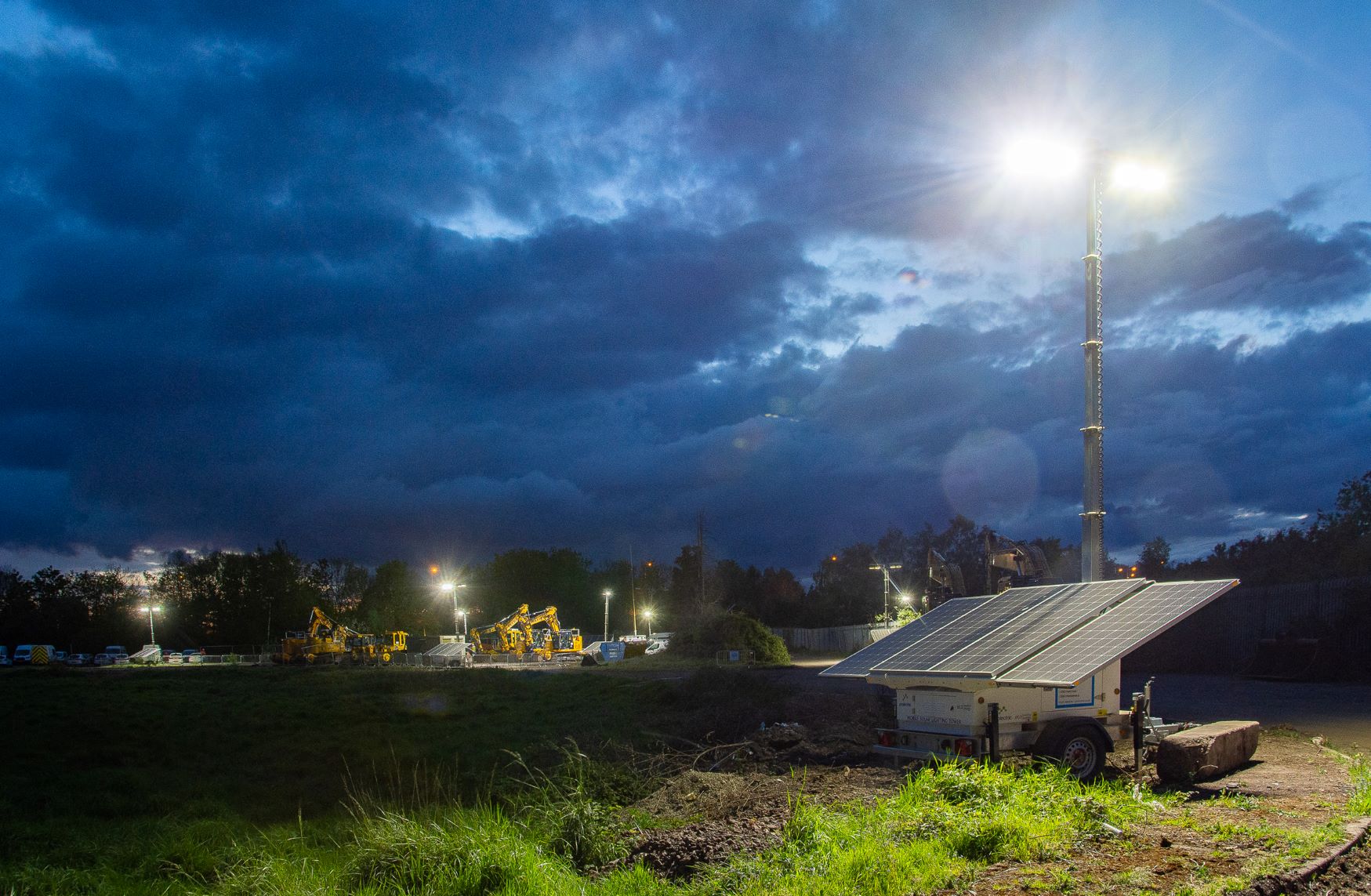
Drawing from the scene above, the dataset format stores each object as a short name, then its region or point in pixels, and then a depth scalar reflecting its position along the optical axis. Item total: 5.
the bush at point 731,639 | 51.97
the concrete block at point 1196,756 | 10.55
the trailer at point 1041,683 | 10.51
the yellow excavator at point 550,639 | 66.44
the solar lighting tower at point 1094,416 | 13.08
